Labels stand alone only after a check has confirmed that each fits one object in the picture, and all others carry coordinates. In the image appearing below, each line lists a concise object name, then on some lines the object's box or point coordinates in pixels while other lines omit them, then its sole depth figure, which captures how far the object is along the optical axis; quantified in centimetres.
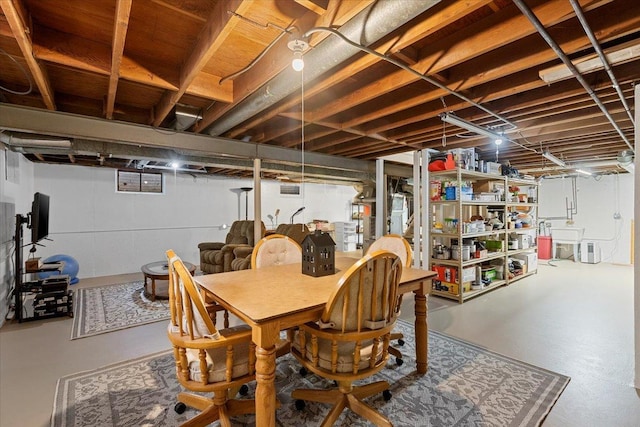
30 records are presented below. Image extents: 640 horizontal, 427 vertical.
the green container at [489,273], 477
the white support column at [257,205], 418
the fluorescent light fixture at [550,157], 467
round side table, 410
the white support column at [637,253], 219
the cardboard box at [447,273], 424
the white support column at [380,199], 537
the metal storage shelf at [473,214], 418
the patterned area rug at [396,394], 183
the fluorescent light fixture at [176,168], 588
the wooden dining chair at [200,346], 143
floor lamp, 753
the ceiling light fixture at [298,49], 161
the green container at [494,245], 505
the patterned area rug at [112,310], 328
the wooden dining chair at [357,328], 154
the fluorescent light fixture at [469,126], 297
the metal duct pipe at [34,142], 324
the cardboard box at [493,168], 472
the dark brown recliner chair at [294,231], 527
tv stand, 341
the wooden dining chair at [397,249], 253
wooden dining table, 142
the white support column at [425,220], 438
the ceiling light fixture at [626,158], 457
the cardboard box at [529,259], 579
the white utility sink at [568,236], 774
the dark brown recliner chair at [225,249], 495
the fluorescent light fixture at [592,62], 180
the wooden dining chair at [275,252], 265
